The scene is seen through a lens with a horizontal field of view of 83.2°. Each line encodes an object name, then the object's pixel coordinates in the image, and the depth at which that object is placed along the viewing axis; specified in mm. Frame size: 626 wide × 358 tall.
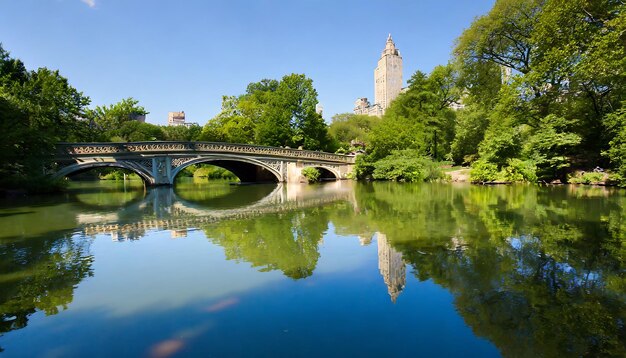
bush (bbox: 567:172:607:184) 19312
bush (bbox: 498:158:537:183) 22342
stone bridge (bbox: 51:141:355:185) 21844
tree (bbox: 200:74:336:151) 37500
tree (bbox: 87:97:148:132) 44406
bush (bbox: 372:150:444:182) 28562
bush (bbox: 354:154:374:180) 34000
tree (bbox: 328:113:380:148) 59531
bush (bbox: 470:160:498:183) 23953
